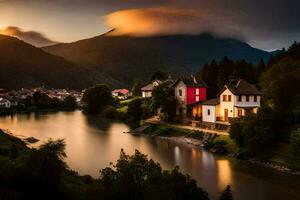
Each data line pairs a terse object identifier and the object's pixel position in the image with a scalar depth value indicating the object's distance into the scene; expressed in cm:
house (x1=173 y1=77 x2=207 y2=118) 5594
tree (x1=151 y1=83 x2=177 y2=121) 5572
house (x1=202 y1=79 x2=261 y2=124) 4628
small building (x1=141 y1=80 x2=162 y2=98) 8279
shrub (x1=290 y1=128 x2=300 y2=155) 3085
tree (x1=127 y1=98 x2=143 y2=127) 6681
